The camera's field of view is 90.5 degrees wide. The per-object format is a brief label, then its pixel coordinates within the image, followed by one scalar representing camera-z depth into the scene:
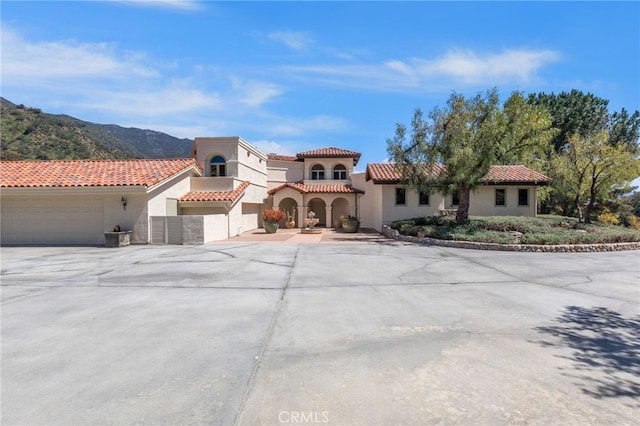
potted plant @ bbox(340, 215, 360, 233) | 23.08
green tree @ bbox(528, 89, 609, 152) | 32.76
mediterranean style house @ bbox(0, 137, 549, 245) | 16.55
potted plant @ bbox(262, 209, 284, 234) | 22.28
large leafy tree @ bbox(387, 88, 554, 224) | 16.94
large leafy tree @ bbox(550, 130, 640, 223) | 18.27
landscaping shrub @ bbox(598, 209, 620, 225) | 26.47
